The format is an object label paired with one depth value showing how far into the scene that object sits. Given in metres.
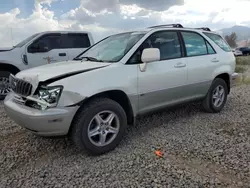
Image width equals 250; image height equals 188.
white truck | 5.49
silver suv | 2.44
